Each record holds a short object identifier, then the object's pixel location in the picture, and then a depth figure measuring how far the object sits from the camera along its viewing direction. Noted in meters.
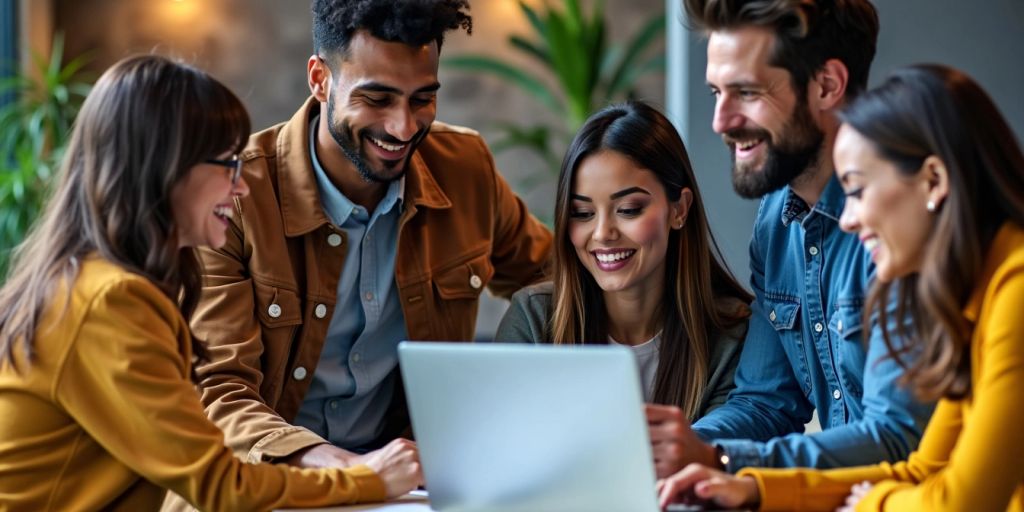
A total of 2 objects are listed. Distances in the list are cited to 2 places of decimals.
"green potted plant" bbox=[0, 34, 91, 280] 4.19
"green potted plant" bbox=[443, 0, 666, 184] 5.10
